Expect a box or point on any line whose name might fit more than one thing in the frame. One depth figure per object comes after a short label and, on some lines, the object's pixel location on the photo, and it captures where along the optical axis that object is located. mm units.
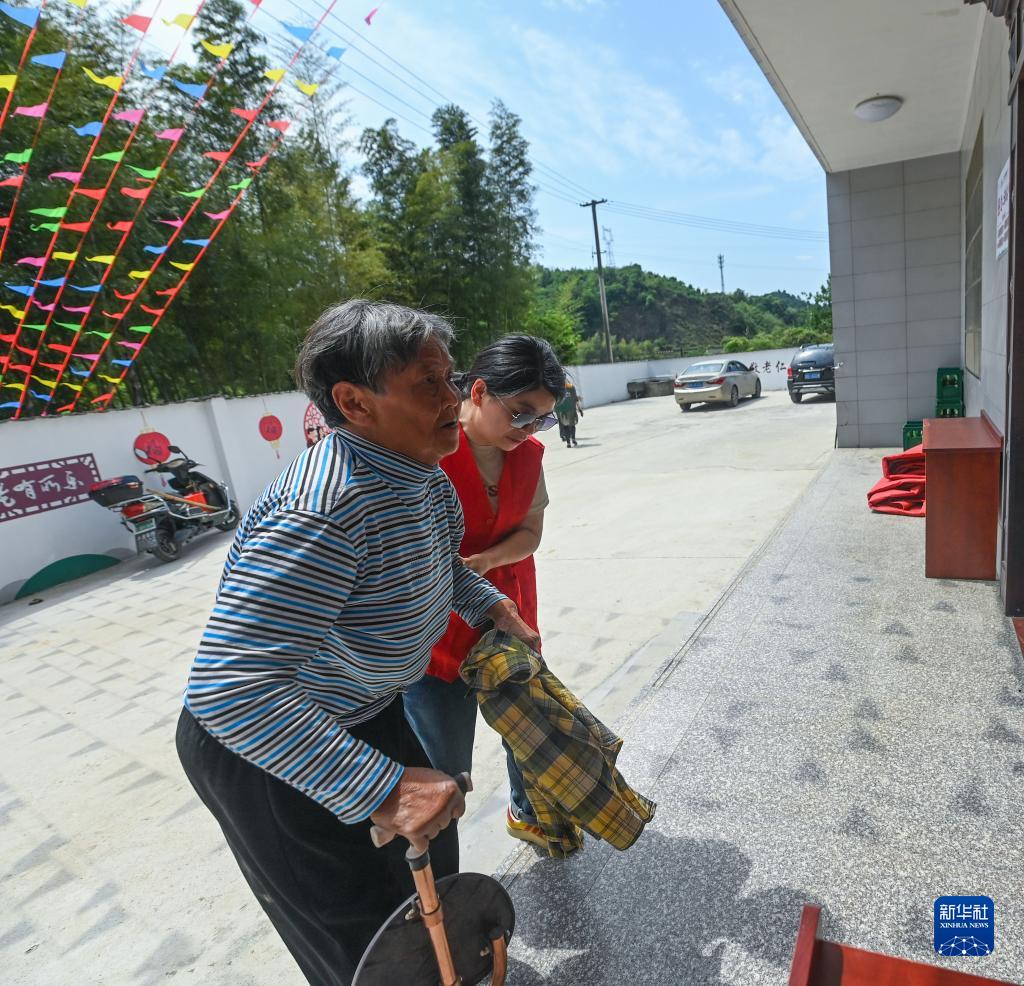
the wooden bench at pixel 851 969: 861
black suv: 13730
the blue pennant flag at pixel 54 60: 4438
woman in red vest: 1572
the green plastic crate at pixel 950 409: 6176
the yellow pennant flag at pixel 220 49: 5027
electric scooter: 6578
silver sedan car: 15180
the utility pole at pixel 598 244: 26803
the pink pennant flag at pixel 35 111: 4816
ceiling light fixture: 4699
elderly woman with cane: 857
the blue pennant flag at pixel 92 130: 5050
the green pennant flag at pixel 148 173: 5931
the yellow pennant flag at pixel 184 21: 4453
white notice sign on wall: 2797
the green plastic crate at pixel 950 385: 6246
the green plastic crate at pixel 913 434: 6141
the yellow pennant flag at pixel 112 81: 4957
